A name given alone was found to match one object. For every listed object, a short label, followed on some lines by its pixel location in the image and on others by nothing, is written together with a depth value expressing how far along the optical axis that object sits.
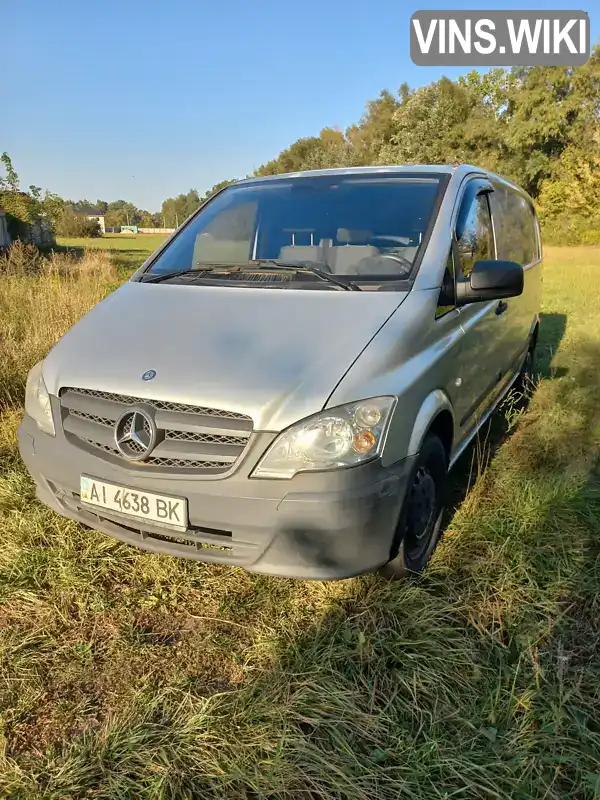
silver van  2.03
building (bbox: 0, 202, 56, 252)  25.86
